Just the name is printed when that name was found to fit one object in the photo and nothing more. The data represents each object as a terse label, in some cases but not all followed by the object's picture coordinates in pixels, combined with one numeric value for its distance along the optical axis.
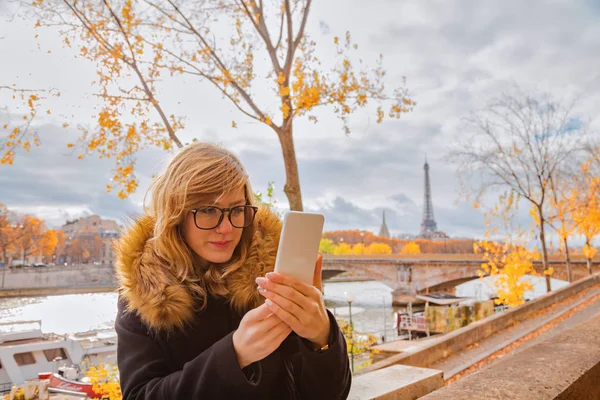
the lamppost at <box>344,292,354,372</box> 9.79
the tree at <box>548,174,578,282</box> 15.21
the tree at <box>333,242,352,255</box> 55.44
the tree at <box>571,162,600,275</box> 14.66
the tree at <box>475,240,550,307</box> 12.88
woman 0.94
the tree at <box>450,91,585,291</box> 12.49
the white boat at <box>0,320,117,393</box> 8.93
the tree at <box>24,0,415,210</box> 4.91
